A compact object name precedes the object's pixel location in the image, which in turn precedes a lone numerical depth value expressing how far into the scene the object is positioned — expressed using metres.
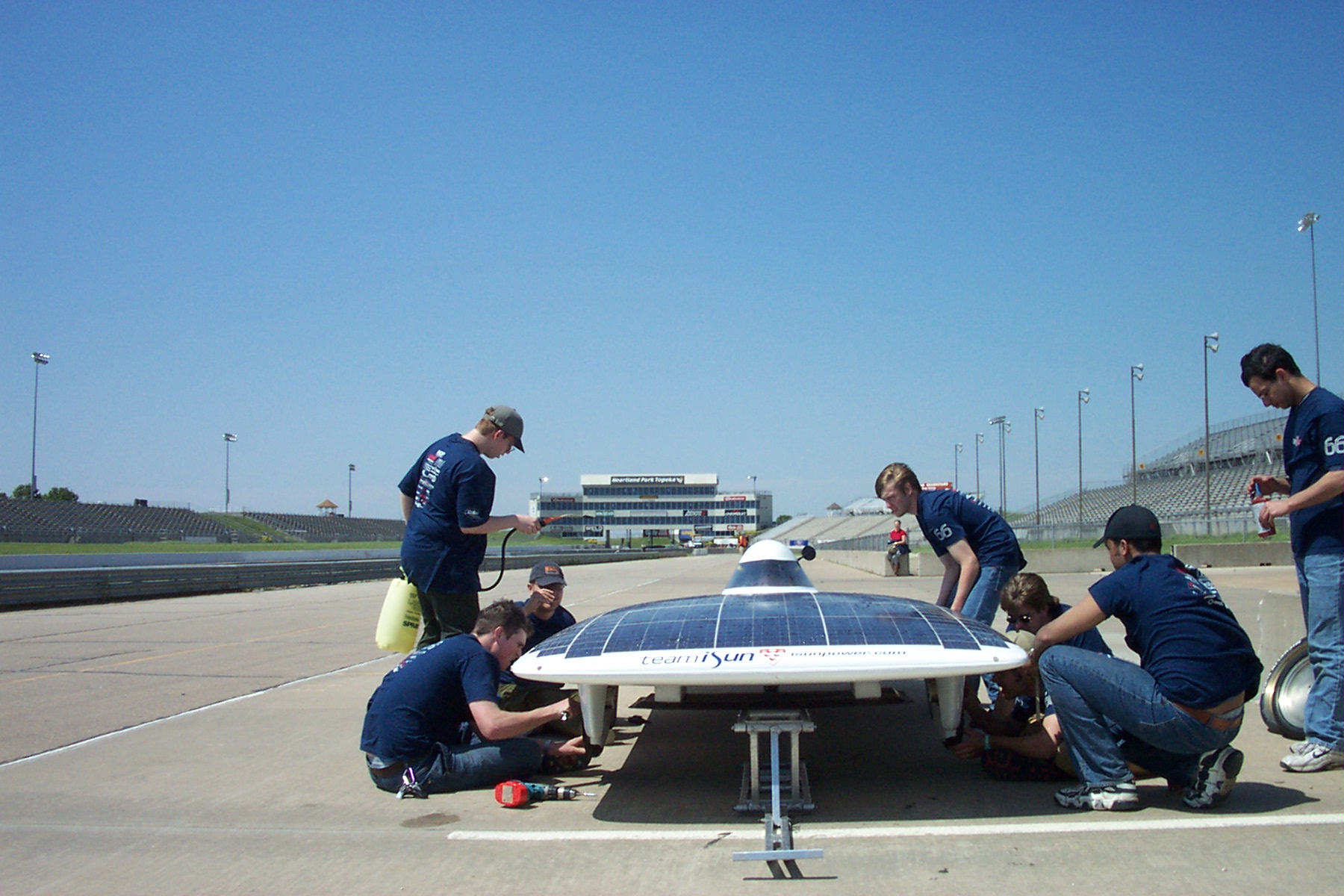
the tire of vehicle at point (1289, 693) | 5.23
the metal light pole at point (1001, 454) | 61.59
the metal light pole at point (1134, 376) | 50.56
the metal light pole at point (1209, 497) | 31.41
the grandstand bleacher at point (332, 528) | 69.53
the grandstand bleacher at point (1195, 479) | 45.19
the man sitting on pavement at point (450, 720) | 4.53
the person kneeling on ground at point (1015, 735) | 4.54
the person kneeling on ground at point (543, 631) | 5.37
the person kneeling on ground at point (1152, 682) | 3.86
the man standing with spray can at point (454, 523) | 5.28
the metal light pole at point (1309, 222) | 31.20
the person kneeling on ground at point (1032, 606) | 4.68
